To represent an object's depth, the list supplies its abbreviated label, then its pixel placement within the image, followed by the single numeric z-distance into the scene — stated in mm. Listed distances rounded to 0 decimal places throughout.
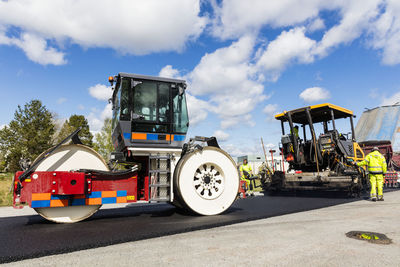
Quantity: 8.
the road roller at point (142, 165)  4325
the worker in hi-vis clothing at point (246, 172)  9670
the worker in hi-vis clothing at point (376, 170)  7112
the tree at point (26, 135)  23297
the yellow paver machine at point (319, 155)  7645
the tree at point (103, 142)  22062
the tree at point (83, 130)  30434
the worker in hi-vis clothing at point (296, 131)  8722
